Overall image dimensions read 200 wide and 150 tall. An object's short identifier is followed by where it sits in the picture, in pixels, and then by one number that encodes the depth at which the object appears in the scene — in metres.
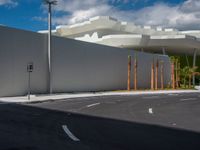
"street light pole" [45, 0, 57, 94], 16.36
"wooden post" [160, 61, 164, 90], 26.49
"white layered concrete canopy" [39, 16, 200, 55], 32.32
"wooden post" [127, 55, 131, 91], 22.60
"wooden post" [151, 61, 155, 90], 24.64
